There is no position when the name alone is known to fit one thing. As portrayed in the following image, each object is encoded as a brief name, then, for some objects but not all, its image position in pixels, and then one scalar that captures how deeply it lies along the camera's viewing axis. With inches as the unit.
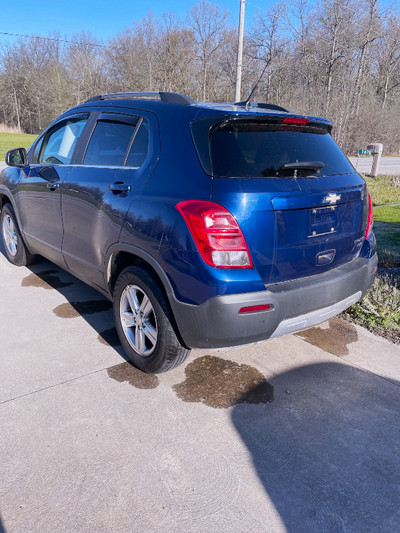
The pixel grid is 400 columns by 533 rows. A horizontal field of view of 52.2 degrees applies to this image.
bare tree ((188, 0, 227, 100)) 1707.7
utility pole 608.1
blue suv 91.5
